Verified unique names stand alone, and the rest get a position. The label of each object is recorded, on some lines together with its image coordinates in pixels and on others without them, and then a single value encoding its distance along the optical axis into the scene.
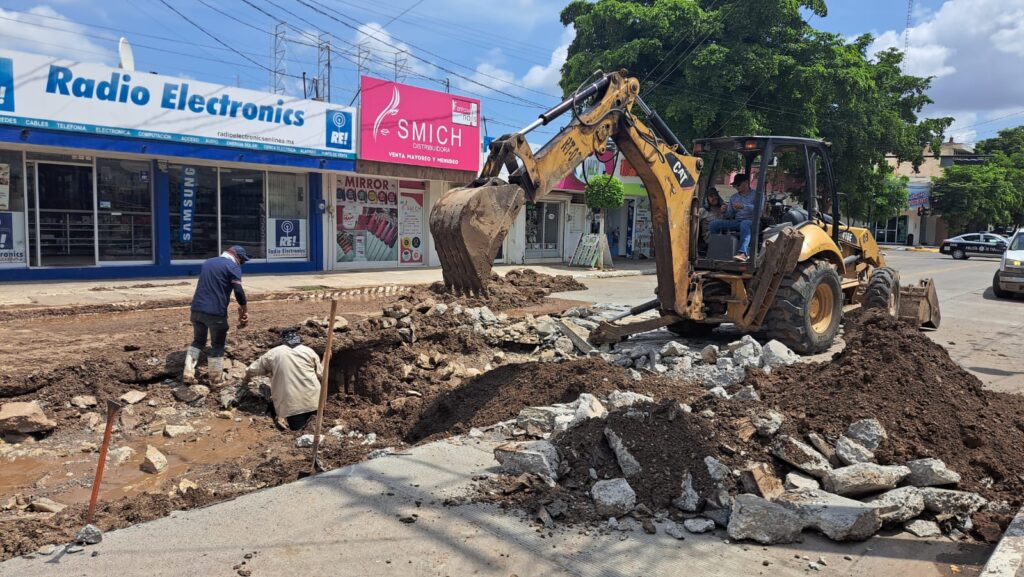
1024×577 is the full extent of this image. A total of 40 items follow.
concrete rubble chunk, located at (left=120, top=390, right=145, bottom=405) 7.48
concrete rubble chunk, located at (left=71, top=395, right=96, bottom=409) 7.28
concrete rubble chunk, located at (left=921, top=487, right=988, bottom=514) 4.20
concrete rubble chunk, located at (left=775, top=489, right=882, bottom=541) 3.95
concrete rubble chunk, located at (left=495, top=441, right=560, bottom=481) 4.50
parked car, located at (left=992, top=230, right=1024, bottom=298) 16.64
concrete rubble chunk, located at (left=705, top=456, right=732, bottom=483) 4.40
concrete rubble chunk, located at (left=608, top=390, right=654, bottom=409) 5.93
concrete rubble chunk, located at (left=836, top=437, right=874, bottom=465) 4.71
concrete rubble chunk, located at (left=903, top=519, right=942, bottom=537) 4.09
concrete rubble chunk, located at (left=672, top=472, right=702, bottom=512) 4.20
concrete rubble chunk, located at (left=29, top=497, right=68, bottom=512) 4.89
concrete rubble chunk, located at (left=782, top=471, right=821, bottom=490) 4.39
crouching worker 7.49
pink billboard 18.67
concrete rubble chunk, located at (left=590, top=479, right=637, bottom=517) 4.14
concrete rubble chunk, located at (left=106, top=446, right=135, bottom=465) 6.25
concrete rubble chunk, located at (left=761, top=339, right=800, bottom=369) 7.49
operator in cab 8.37
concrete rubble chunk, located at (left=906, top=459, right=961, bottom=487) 4.44
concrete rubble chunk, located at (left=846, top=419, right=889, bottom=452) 4.92
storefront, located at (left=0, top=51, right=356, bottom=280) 13.87
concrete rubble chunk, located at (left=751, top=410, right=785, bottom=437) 5.03
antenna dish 15.06
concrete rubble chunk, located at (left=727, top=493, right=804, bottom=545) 3.91
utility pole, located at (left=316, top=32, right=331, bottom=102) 18.48
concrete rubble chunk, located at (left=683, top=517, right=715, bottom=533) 3.99
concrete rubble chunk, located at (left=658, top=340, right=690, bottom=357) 7.99
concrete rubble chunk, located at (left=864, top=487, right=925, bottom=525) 4.09
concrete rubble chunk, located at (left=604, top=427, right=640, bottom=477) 4.49
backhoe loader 5.70
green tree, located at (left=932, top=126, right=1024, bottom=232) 44.53
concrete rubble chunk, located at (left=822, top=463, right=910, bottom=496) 4.33
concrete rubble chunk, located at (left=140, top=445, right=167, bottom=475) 6.09
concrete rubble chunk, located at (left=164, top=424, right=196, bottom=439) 7.04
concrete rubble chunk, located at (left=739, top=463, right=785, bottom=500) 4.23
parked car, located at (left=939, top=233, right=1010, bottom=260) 35.81
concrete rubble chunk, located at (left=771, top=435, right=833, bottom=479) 4.55
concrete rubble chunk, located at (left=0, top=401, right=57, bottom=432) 6.55
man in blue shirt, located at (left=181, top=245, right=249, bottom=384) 8.08
